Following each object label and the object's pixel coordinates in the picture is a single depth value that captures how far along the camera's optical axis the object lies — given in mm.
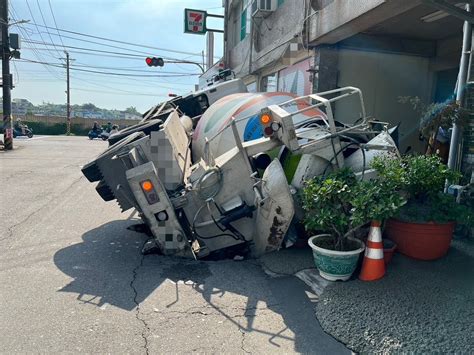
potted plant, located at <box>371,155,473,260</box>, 3873
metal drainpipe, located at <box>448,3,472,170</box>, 5086
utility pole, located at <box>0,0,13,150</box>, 16531
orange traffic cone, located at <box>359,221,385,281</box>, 3631
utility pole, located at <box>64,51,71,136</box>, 39338
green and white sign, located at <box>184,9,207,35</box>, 18516
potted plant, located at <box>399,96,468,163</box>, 4918
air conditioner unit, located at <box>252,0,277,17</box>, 11298
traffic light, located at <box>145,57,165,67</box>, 19812
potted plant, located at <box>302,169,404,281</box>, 3480
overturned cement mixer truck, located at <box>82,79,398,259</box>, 4168
